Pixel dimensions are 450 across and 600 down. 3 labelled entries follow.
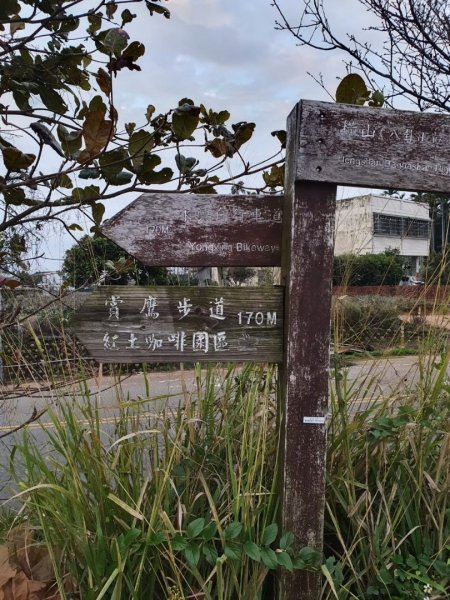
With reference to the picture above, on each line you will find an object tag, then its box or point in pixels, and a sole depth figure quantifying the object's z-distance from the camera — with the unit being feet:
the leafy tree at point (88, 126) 4.98
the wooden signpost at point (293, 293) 6.15
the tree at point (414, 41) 9.96
